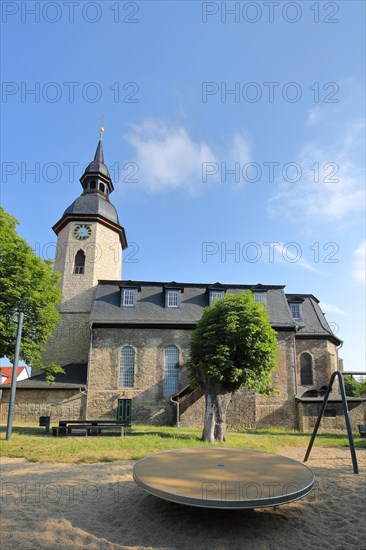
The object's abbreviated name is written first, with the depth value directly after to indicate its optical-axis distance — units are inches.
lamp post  558.9
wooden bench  639.8
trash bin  690.5
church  893.8
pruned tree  624.1
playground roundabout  209.6
